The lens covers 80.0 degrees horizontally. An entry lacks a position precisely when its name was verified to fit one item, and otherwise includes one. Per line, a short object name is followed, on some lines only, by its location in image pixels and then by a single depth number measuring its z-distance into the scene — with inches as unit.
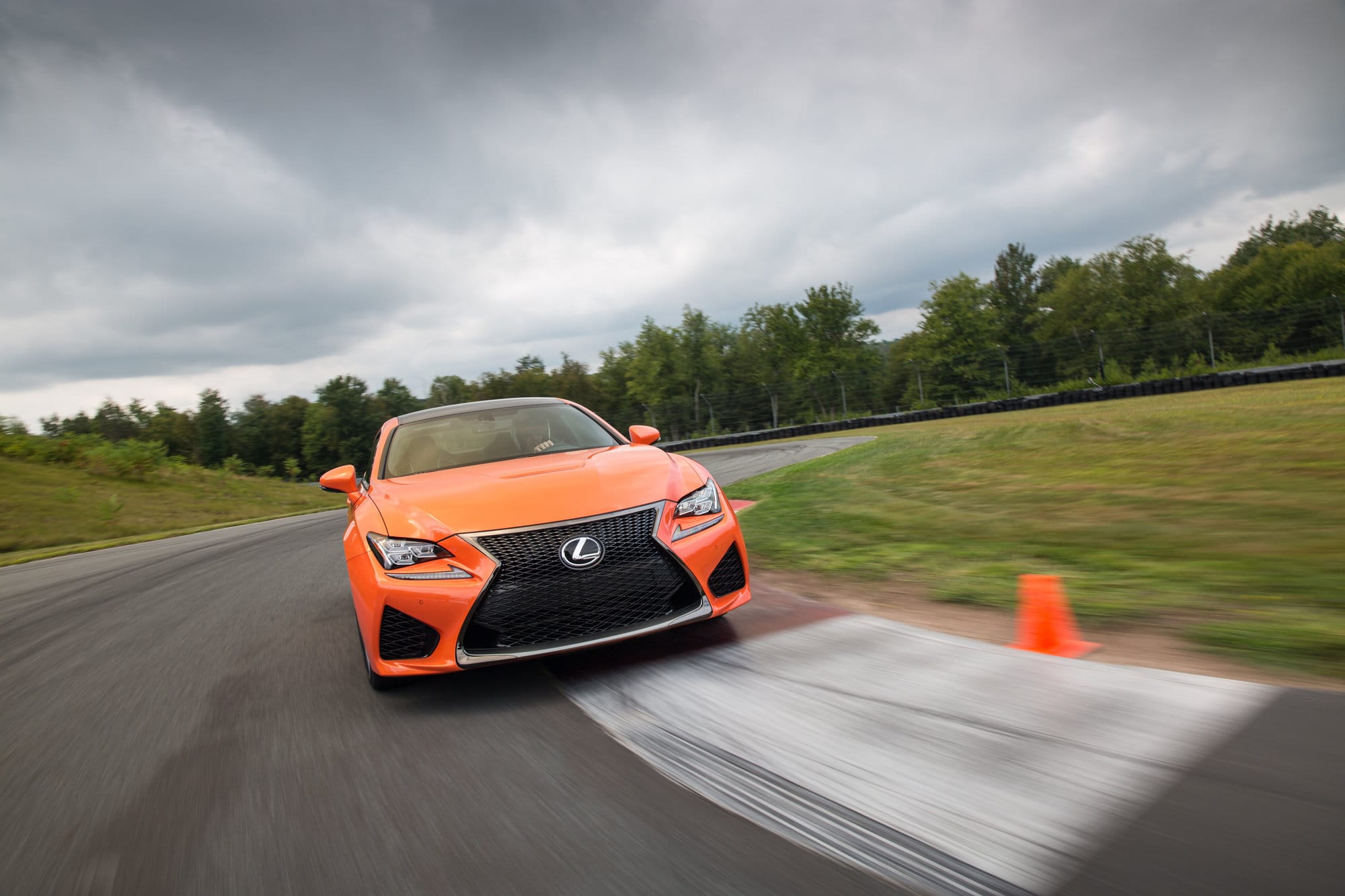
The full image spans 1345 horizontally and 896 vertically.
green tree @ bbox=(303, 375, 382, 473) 3700.8
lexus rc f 120.4
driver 184.1
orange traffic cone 125.4
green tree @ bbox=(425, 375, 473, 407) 4584.2
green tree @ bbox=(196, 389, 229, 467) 4092.0
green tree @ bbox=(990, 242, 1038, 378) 3400.8
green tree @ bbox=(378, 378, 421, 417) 4040.4
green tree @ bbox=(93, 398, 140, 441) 4771.2
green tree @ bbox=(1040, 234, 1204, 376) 2674.7
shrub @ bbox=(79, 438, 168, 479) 992.2
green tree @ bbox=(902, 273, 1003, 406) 2864.2
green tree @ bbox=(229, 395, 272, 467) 4224.9
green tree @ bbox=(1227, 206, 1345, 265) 3009.4
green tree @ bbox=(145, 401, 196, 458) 4323.3
